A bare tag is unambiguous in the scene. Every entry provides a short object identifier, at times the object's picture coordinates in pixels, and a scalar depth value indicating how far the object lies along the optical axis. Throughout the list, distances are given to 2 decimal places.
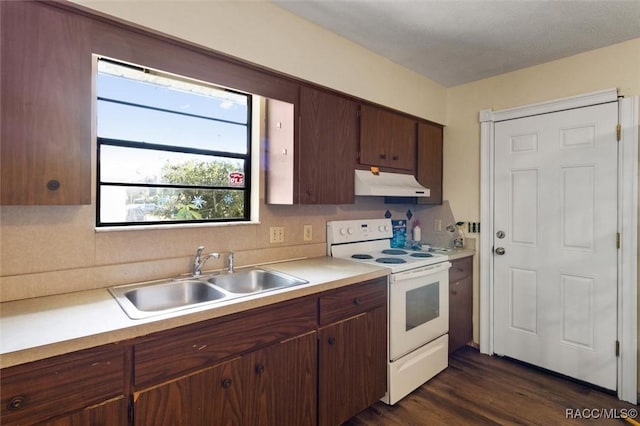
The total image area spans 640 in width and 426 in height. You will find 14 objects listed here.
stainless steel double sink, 1.52
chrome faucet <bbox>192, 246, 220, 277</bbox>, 1.78
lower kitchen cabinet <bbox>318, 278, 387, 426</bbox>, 1.77
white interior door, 2.34
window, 1.68
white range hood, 2.35
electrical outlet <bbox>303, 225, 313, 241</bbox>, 2.40
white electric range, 2.15
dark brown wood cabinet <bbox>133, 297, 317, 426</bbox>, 1.19
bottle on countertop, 3.31
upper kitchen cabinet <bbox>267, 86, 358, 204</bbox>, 2.03
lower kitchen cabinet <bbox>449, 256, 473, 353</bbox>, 2.75
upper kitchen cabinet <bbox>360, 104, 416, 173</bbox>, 2.46
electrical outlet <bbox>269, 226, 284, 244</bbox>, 2.21
